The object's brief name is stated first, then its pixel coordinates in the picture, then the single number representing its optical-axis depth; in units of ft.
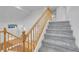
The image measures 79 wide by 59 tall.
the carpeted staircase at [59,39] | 3.26
